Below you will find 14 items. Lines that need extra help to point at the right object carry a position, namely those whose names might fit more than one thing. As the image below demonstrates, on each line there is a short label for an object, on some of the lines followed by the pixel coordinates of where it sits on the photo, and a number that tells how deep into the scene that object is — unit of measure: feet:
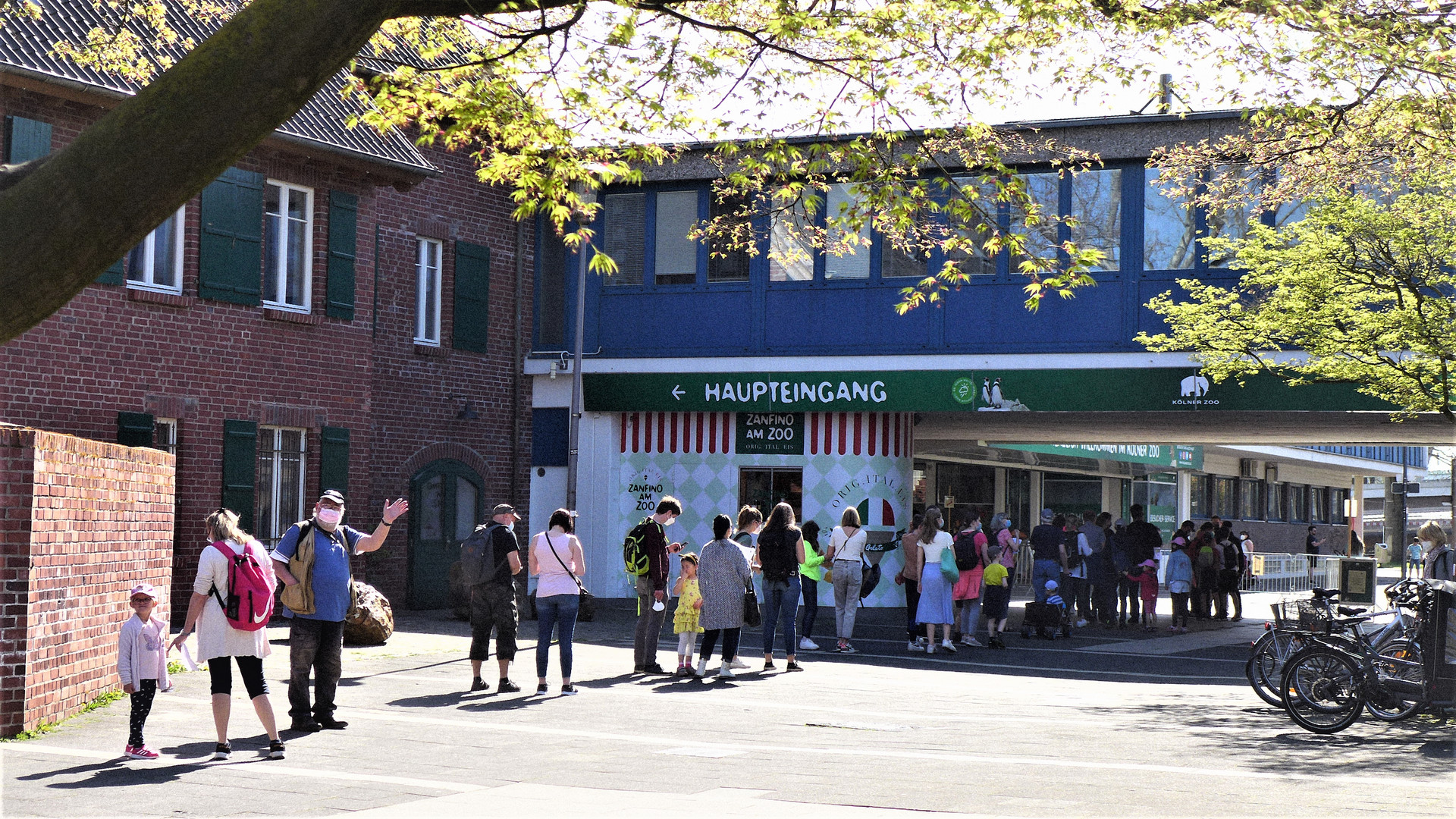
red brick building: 57.98
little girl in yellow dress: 49.88
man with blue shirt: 35.99
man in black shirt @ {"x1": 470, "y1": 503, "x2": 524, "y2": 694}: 44.75
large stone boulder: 57.16
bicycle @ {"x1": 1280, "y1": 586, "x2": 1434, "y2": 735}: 37.83
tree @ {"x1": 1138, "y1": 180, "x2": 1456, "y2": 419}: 53.98
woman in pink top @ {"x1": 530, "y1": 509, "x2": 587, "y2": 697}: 44.75
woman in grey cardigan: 49.11
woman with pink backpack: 31.94
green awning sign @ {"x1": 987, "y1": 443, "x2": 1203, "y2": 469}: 122.31
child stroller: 67.87
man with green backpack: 48.75
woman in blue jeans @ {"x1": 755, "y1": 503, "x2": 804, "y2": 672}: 52.39
